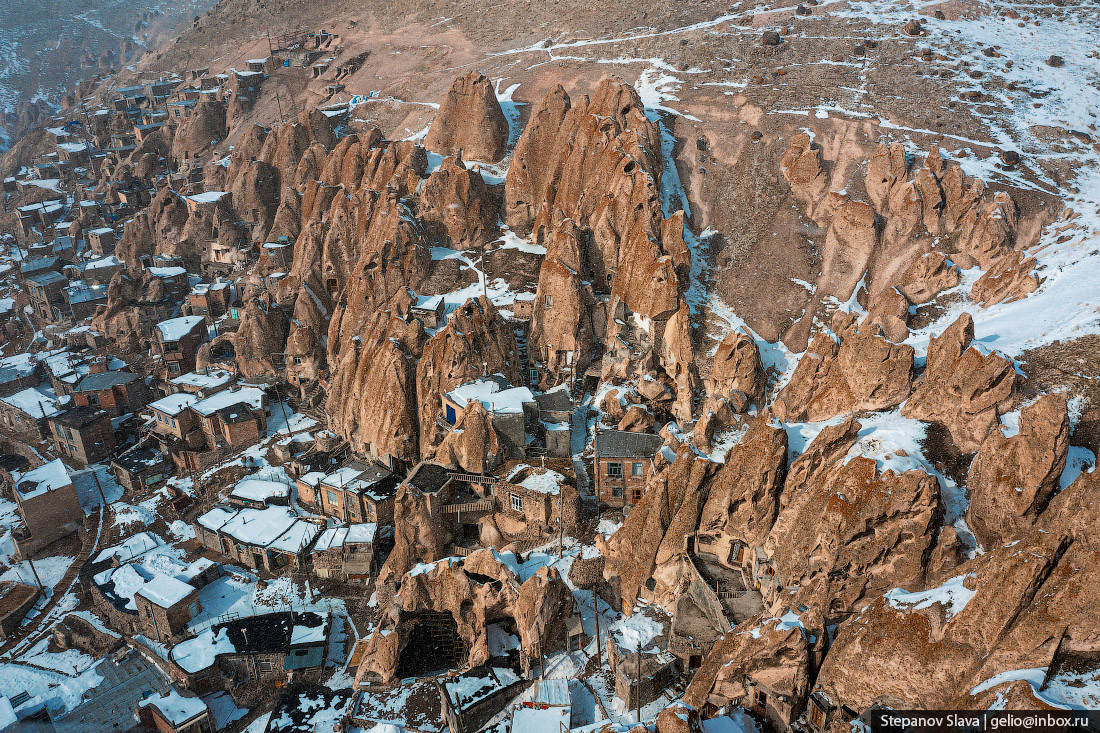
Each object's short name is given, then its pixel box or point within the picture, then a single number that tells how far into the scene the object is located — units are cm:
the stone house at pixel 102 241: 11188
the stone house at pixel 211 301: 9256
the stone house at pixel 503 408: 5616
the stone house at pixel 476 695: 4081
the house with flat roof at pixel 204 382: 7572
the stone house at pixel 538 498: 5169
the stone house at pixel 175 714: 4372
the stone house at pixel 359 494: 5778
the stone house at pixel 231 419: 7094
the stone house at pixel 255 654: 4688
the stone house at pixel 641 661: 4009
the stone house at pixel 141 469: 6931
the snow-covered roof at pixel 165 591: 5119
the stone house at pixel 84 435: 7281
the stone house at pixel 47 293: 10094
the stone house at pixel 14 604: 5459
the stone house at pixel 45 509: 6259
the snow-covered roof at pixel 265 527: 5659
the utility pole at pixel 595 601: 4600
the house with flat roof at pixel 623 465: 5338
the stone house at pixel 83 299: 9969
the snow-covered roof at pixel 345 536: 5441
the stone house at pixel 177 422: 7169
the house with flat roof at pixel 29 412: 7769
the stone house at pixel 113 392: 7869
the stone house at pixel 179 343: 8419
